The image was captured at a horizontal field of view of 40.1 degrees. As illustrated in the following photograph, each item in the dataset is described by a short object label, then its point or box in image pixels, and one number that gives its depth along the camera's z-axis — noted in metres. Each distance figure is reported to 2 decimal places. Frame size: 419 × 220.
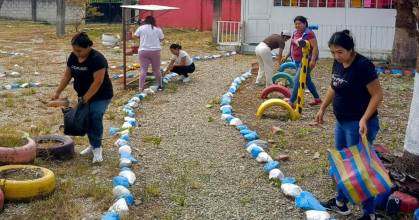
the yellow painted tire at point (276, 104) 8.77
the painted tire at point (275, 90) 10.12
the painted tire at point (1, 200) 4.93
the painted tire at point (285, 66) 11.75
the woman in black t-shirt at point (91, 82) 6.17
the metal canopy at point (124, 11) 11.11
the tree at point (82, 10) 23.25
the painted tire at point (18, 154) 5.78
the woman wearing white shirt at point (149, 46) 10.86
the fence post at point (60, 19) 21.86
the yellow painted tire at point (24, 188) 5.13
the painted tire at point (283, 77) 11.15
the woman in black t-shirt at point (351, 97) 4.66
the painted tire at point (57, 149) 6.35
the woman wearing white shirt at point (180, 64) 12.09
